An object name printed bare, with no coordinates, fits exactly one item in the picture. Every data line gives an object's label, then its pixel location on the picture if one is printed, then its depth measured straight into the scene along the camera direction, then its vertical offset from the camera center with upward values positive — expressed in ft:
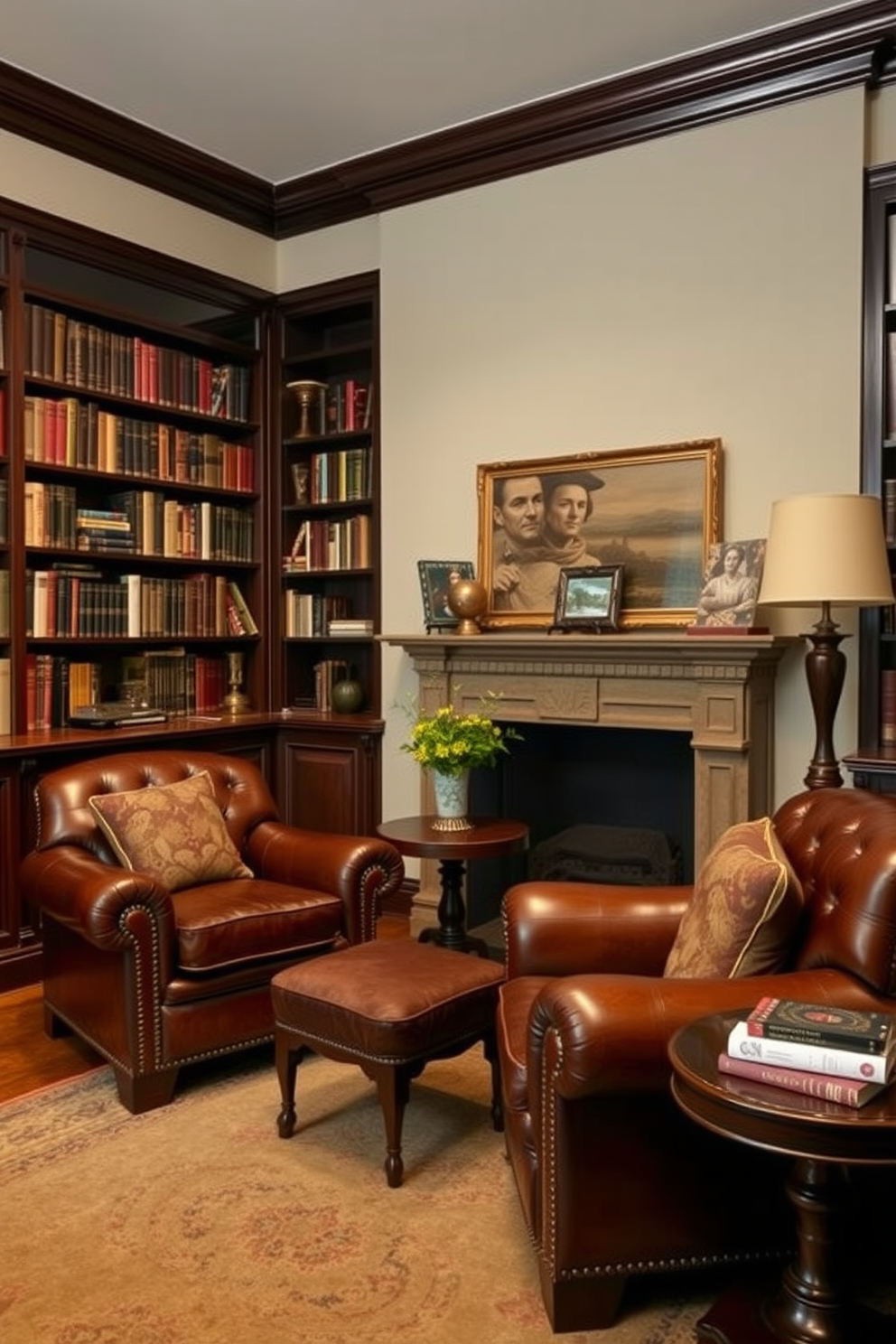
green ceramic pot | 15.84 -0.65
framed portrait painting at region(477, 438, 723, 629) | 12.68 +1.58
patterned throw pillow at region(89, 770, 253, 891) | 10.07 -1.75
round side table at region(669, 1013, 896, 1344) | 4.81 -2.28
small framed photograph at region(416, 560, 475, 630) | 14.20 +0.86
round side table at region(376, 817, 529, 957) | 10.87 -1.99
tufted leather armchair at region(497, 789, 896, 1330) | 5.82 -2.76
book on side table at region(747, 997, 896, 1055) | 5.03 -1.81
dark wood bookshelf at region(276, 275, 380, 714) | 15.98 +2.49
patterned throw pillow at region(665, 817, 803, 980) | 6.50 -1.64
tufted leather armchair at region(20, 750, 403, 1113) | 9.04 -2.46
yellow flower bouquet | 11.21 -0.95
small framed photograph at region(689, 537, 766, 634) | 11.75 +0.71
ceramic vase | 11.48 -1.59
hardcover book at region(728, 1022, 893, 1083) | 4.93 -1.91
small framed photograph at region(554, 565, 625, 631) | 12.97 +0.68
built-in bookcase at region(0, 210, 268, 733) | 13.42 +2.35
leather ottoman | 7.75 -2.70
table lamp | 9.92 +0.93
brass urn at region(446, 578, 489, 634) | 13.84 +0.66
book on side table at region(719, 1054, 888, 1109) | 4.90 -2.02
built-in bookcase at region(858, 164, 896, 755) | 11.44 +2.60
